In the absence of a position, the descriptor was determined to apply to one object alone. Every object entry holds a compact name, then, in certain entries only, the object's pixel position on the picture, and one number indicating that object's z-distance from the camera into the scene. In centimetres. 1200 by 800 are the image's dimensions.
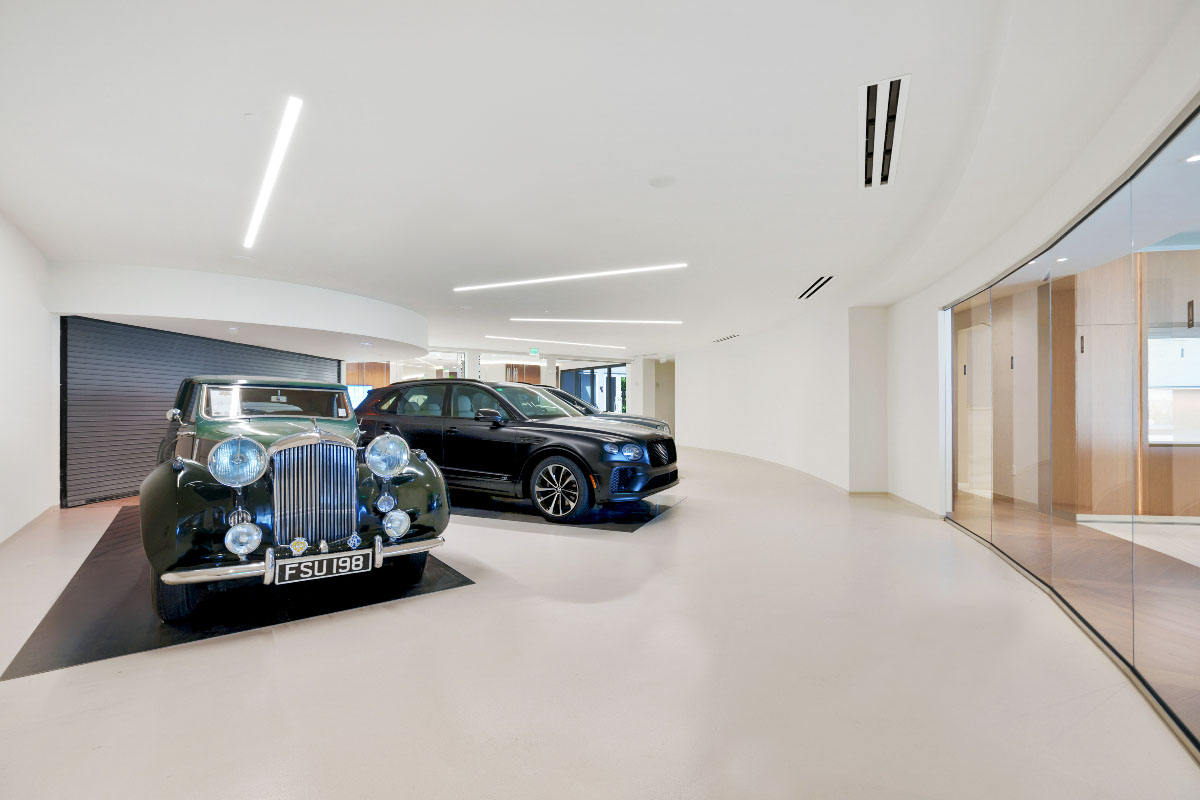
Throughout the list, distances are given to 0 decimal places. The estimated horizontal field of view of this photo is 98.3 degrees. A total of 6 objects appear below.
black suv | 503
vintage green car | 246
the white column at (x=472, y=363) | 1417
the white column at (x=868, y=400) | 689
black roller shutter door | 587
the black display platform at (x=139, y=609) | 239
